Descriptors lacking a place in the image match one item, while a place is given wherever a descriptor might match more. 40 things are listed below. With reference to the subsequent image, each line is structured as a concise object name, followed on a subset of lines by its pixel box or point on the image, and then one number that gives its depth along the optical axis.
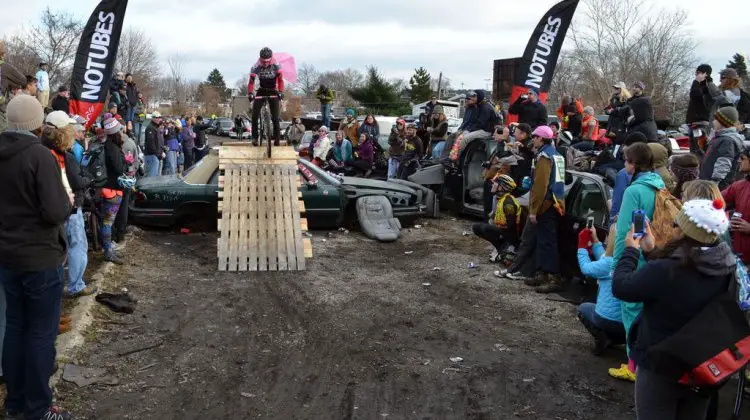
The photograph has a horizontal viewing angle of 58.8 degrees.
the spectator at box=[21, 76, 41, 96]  8.05
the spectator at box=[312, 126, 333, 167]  17.20
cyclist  11.92
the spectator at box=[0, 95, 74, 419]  4.07
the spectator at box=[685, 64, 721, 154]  9.98
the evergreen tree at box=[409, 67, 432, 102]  54.38
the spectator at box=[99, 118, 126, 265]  8.51
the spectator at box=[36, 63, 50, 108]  12.02
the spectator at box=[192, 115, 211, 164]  22.67
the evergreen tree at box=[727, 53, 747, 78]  54.62
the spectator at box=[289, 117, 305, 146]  22.78
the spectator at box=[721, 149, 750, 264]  5.63
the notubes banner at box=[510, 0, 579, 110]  13.10
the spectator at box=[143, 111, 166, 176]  15.77
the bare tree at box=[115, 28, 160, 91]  49.00
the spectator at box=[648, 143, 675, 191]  6.04
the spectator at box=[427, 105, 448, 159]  16.23
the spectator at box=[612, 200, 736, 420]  3.28
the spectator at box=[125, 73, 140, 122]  17.44
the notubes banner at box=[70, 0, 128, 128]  10.28
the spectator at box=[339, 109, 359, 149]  18.59
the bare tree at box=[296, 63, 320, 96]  97.38
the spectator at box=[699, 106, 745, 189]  7.41
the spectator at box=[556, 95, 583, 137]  14.51
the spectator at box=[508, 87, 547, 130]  12.44
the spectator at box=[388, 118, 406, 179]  15.80
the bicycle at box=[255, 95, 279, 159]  11.95
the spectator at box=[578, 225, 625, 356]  5.75
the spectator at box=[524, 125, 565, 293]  8.11
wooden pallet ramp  8.66
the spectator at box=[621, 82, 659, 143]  10.40
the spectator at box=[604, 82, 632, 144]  11.48
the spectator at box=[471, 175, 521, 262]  8.96
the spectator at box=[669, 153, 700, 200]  6.24
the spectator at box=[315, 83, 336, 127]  23.73
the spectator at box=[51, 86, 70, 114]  11.95
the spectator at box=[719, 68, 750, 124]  9.59
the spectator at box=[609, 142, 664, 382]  4.44
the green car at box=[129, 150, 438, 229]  10.70
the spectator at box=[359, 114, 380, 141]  17.92
